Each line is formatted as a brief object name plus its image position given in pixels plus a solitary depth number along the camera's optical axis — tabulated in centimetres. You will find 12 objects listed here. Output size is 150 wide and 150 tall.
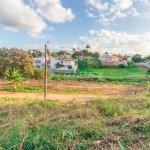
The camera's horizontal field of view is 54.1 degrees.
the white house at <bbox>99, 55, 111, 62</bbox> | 4522
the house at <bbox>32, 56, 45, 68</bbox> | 3535
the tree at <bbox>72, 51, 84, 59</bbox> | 4988
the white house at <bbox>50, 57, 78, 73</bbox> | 3573
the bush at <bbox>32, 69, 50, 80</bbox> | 2299
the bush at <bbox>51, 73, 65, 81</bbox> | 2439
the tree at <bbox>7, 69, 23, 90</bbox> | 1451
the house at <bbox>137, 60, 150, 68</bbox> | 4104
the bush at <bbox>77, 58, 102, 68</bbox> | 4022
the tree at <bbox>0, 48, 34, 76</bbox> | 1858
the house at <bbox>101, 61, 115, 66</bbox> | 4200
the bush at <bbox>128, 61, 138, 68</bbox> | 4128
